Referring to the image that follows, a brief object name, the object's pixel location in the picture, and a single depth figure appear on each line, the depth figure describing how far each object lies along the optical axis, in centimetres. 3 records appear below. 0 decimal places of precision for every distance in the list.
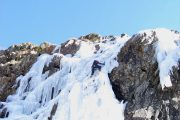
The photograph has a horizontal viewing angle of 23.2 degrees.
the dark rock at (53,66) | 2981
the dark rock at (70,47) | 3359
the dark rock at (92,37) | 3732
